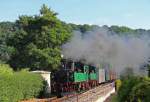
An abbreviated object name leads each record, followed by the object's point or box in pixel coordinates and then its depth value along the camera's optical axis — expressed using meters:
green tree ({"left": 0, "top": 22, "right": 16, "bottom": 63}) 85.62
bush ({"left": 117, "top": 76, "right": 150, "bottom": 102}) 10.75
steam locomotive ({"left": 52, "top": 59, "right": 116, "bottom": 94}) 39.69
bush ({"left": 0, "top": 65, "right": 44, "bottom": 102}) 26.72
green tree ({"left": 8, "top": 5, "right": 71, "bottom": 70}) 52.81
